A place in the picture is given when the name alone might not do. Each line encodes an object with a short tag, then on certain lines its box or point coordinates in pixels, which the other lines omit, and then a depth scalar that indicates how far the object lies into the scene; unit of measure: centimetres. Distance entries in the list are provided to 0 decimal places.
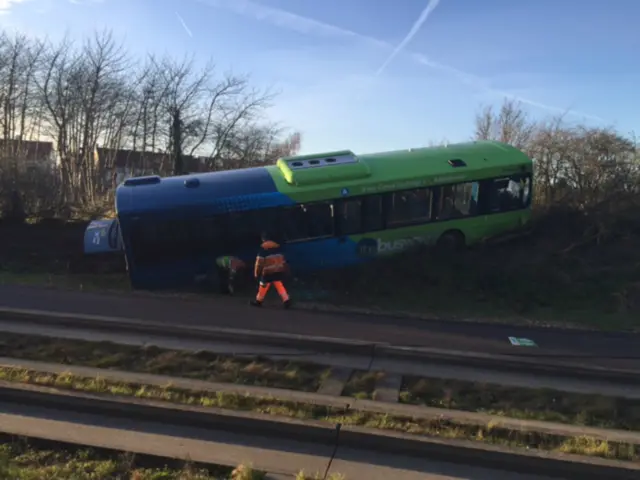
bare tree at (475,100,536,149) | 2547
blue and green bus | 1373
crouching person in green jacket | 1325
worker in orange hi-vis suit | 1175
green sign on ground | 939
